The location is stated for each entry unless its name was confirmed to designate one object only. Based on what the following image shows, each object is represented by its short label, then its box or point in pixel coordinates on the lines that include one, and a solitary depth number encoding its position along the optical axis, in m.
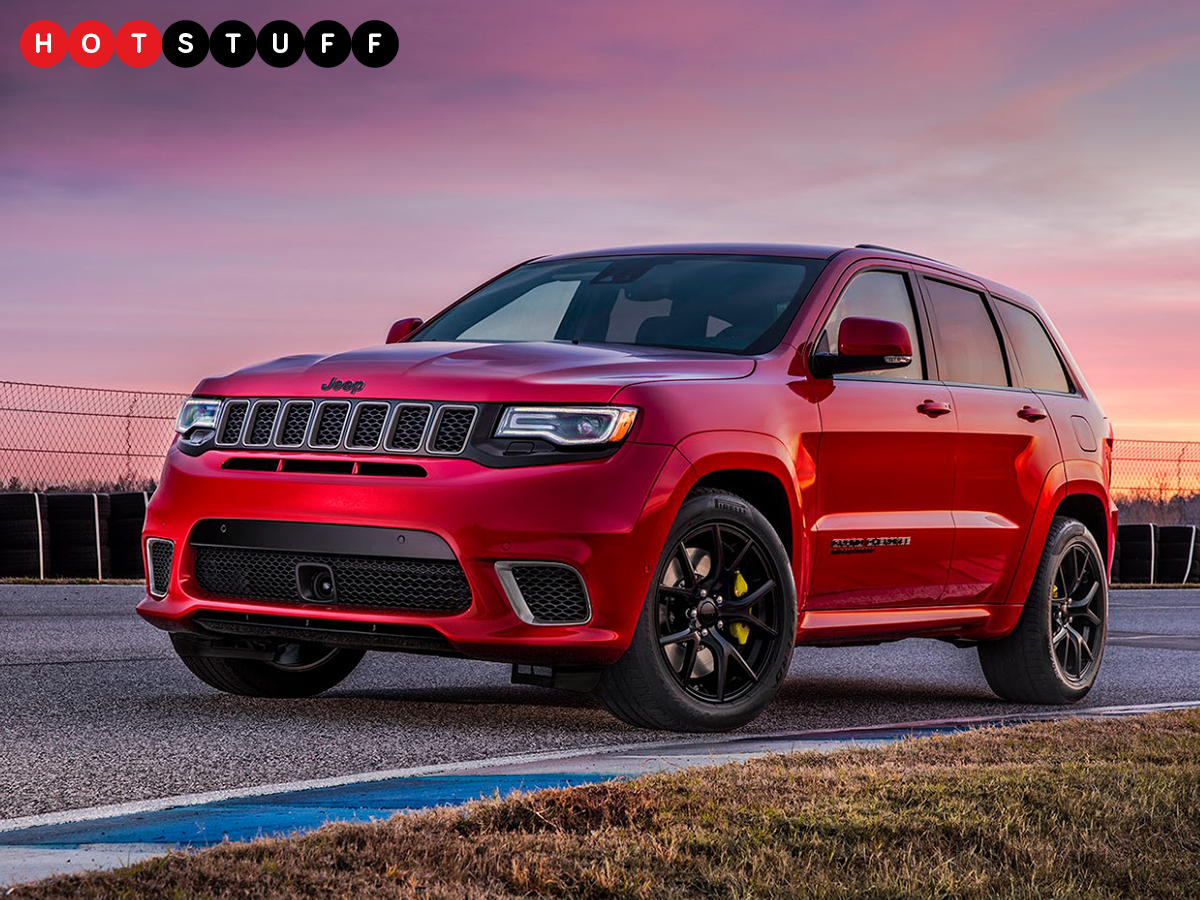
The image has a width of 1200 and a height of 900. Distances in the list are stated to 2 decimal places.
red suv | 6.07
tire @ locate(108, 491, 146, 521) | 17.02
